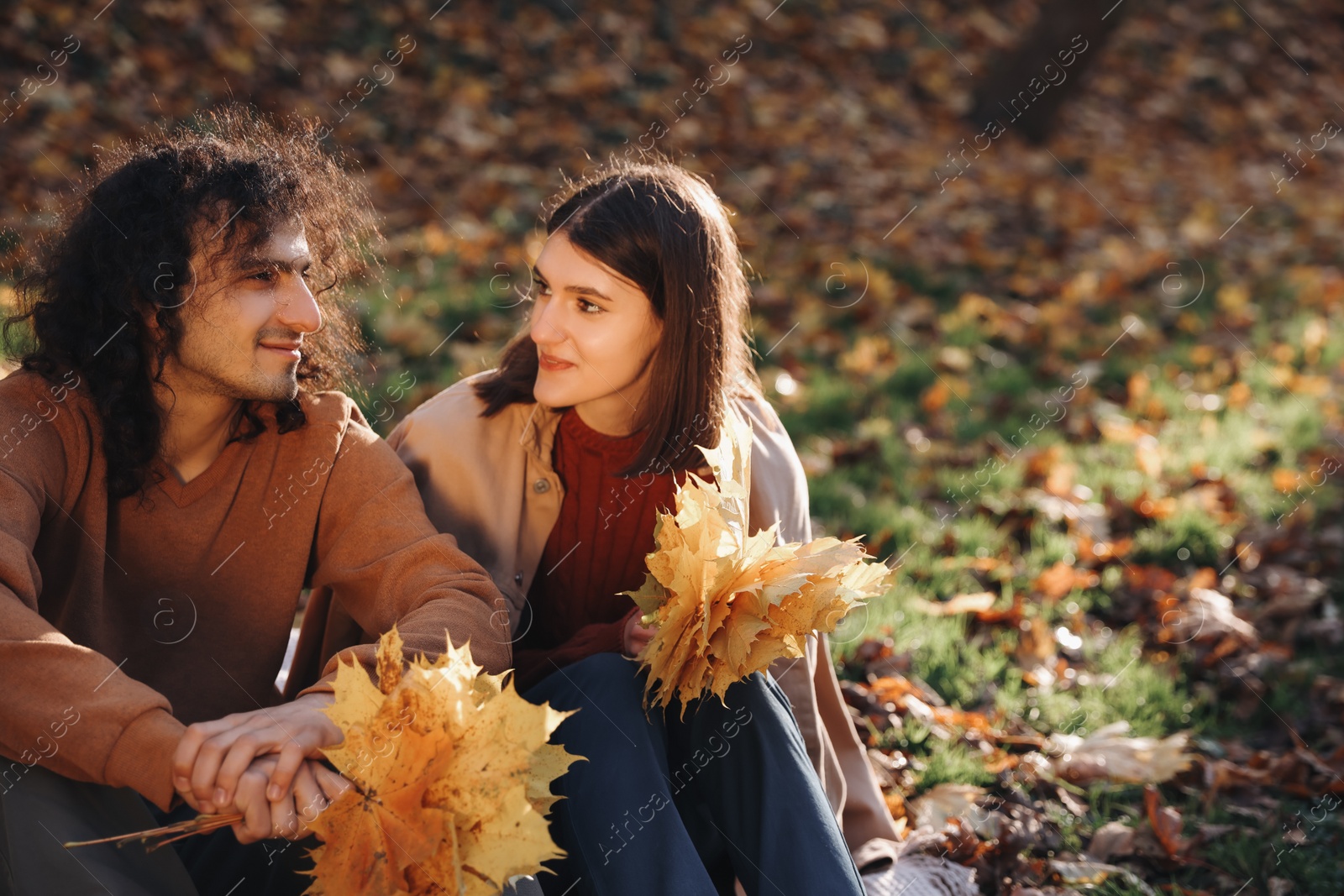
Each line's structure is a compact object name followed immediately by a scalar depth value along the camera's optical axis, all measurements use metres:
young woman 2.46
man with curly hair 1.96
